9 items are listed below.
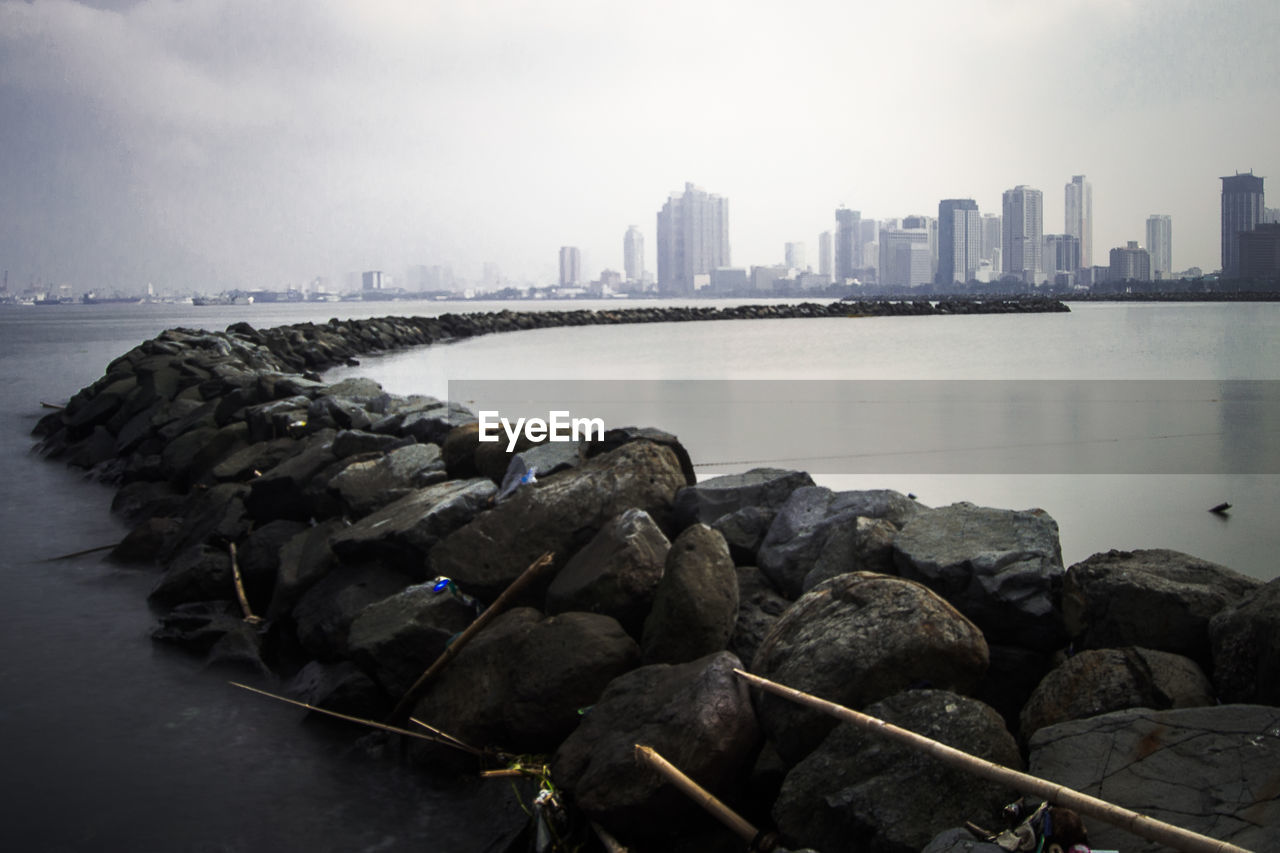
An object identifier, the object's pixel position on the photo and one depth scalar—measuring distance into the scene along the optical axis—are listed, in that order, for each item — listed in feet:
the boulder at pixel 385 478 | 19.19
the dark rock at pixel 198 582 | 18.94
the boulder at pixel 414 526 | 16.20
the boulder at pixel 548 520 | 14.76
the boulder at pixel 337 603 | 15.57
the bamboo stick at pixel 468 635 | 13.46
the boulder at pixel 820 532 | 13.04
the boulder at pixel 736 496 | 15.49
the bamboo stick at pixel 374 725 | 12.25
